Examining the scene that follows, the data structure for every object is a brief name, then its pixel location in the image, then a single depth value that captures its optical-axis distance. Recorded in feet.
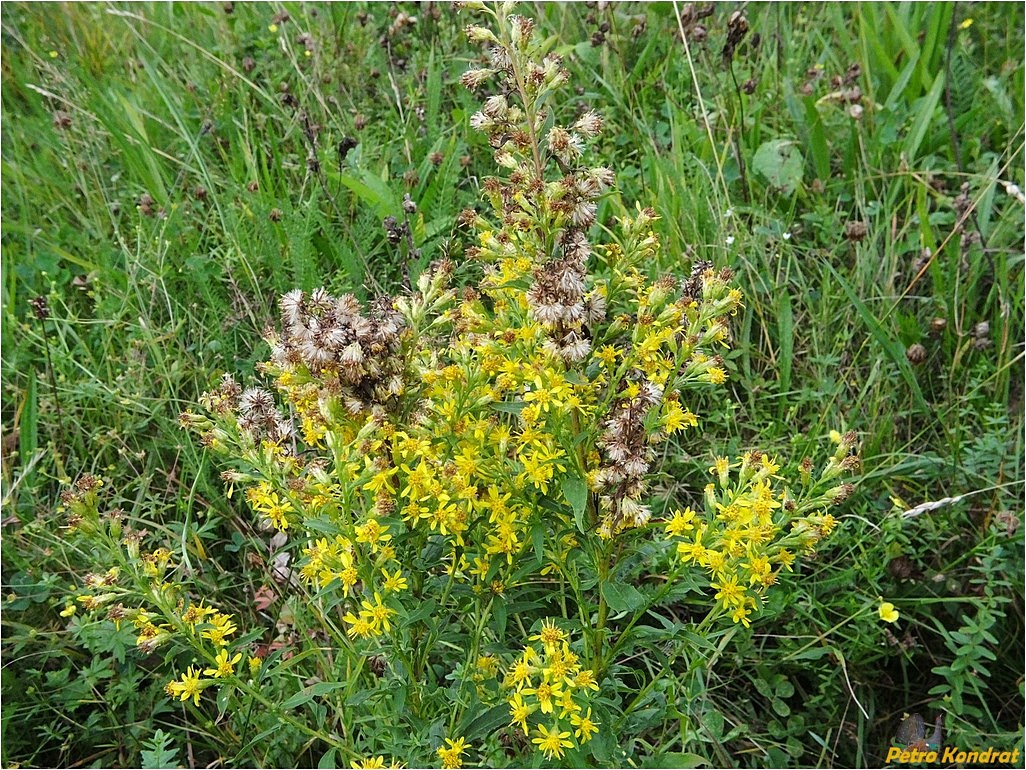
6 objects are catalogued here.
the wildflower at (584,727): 1.26
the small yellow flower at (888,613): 1.64
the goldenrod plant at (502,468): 1.19
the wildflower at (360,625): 1.27
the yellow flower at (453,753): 1.32
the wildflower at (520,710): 1.23
